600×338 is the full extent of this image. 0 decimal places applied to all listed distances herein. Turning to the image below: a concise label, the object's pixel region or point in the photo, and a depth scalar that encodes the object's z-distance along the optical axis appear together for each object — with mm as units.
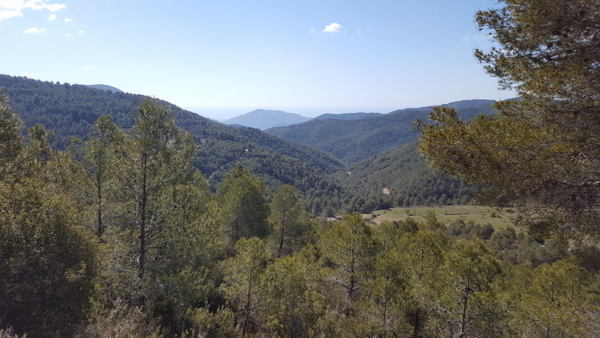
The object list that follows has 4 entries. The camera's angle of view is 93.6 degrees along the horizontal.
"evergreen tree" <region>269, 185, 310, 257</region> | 21812
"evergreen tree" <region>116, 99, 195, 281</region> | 10219
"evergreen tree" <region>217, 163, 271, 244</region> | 20248
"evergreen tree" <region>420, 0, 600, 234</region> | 5488
